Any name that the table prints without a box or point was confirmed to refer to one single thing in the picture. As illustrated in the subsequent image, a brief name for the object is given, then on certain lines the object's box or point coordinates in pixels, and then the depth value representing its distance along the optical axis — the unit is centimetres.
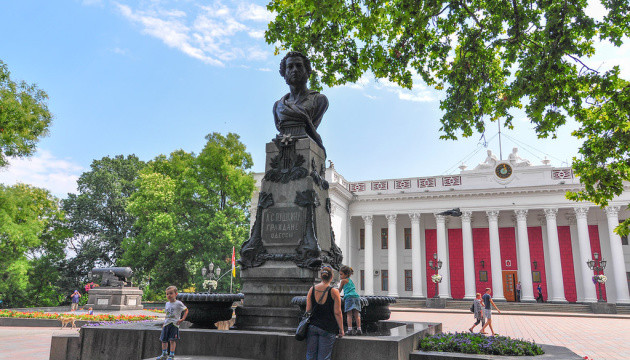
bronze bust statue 700
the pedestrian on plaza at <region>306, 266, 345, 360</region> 418
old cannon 2144
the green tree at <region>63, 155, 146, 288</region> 3900
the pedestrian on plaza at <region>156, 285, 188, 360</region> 502
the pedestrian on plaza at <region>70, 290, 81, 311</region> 2435
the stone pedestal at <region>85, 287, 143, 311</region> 2025
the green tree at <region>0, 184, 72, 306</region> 2653
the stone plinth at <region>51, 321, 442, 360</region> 443
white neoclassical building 3300
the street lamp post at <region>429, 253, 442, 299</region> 3185
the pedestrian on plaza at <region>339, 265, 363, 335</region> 500
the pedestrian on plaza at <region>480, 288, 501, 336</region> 1354
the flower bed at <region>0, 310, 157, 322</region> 1429
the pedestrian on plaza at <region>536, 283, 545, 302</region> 3372
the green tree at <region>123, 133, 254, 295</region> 2909
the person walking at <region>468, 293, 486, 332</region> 1403
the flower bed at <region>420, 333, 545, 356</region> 547
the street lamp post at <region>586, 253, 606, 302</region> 2774
